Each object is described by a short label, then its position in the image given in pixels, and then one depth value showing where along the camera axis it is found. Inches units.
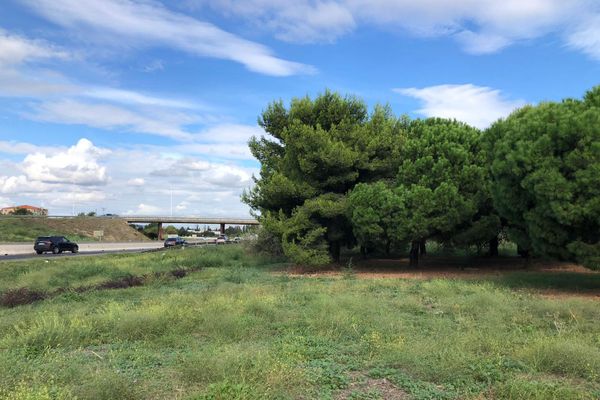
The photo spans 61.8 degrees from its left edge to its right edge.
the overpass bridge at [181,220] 4028.1
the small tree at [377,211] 837.8
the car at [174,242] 2460.6
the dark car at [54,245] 1764.3
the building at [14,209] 5499.5
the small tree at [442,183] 823.1
